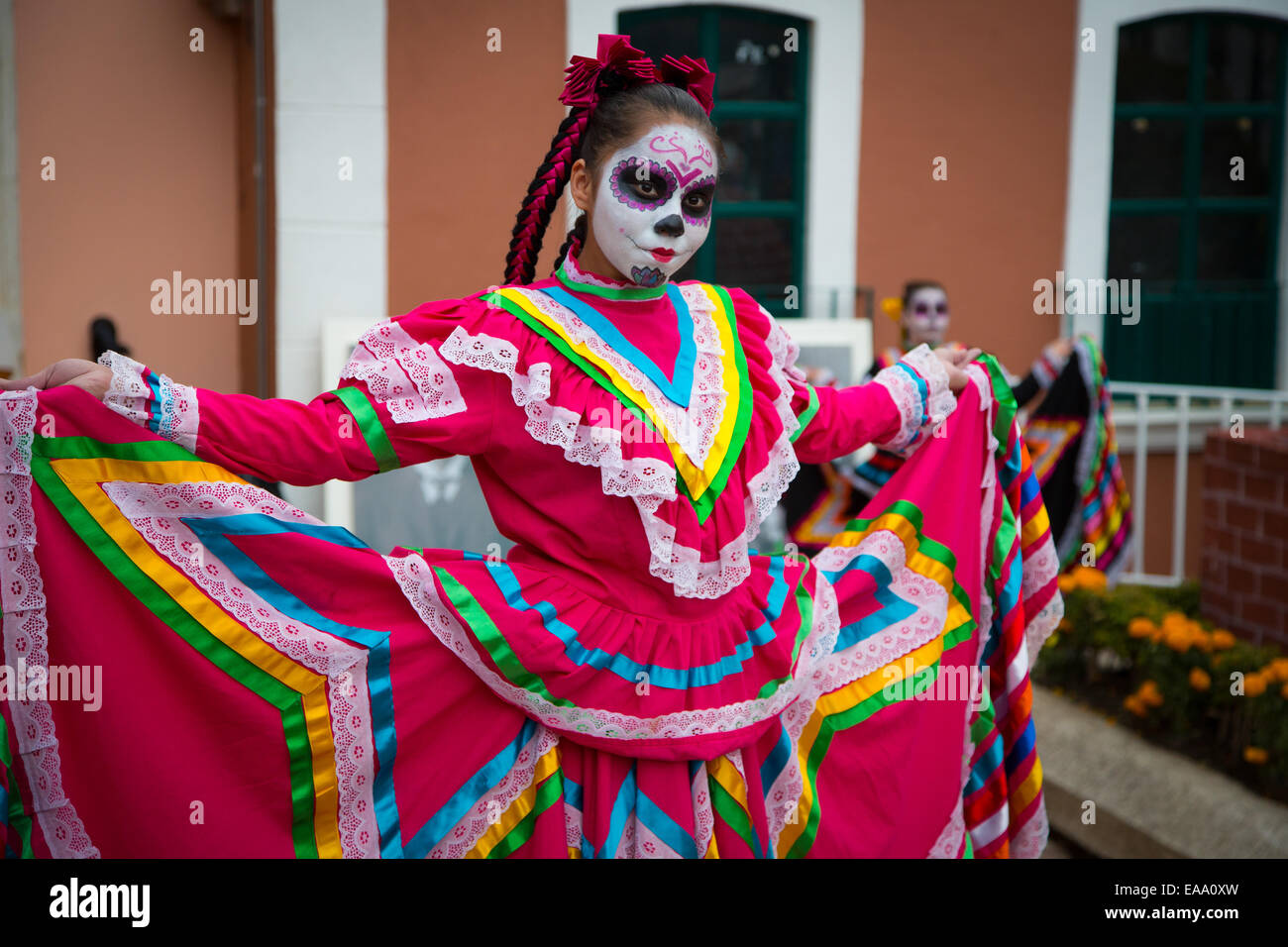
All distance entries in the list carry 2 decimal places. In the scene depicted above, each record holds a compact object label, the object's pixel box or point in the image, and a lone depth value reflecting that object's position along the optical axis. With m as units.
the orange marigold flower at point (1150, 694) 4.22
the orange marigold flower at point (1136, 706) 4.26
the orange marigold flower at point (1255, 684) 3.75
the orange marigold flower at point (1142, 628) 4.38
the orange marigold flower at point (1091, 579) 4.85
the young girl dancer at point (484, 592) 1.94
